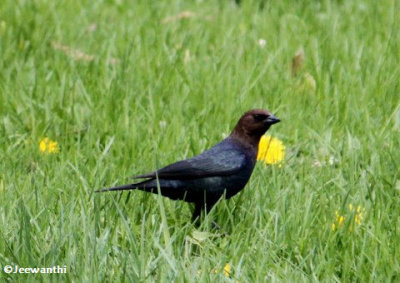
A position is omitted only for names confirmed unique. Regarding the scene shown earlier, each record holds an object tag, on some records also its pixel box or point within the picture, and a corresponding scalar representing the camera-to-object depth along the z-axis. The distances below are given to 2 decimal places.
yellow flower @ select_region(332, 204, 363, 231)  7.27
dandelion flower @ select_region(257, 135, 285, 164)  8.91
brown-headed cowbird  7.80
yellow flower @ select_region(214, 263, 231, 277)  6.48
